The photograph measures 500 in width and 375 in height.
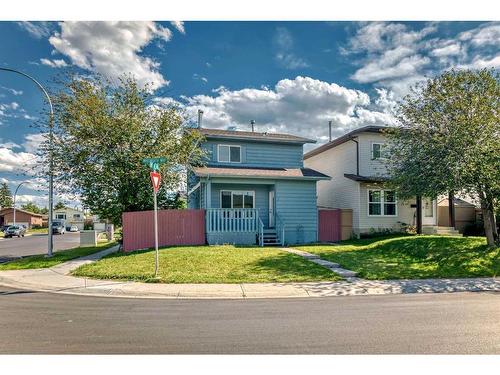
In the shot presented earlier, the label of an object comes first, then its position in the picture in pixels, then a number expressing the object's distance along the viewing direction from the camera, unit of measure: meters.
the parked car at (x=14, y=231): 38.78
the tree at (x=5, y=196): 87.19
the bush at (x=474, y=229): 22.47
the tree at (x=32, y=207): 100.45
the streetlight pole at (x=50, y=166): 16.20
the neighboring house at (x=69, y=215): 77.00
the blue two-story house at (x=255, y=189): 17.59
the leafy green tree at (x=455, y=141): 12.25
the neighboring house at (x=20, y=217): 68.69
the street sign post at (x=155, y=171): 10.19
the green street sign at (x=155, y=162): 10.48
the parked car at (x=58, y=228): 48.07
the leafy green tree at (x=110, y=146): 17.19
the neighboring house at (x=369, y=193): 21.38
